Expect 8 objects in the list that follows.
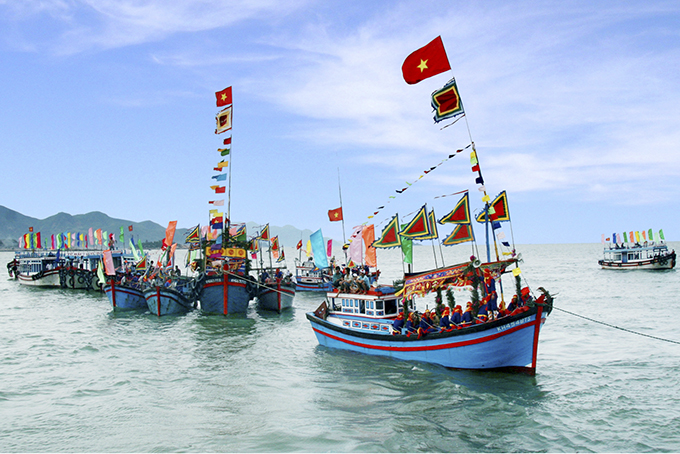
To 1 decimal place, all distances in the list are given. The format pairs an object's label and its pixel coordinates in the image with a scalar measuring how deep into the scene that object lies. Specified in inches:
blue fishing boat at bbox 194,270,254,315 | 1321.4
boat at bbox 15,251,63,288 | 2453.2
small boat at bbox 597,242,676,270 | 2966.0
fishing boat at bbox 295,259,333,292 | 2176.4
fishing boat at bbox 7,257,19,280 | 2926.7
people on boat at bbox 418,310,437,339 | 726.9
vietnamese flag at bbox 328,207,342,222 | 1451.8
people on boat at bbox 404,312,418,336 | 749.9
